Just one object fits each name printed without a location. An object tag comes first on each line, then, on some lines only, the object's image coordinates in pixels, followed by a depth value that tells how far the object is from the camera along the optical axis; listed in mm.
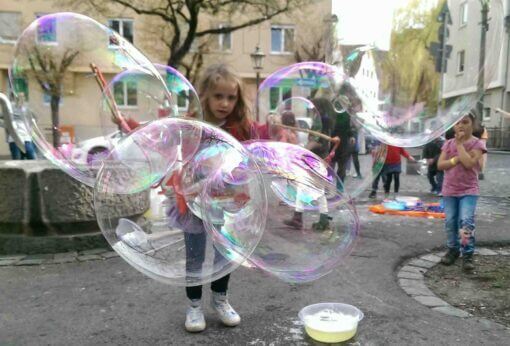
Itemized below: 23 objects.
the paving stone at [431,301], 3714
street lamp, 16594
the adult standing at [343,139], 3945
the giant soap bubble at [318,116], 3945
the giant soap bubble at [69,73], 3686
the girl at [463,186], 4559
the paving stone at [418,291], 3914
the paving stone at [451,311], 3514
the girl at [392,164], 8441
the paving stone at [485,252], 5125
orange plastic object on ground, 6949
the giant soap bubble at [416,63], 3361
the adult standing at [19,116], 3848
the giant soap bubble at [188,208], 2832
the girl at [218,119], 2965
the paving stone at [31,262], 4719
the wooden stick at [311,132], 3921
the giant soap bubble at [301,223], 3092
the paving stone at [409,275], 4355
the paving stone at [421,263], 4699
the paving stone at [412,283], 4109
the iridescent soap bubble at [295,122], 3928
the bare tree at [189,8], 18875
